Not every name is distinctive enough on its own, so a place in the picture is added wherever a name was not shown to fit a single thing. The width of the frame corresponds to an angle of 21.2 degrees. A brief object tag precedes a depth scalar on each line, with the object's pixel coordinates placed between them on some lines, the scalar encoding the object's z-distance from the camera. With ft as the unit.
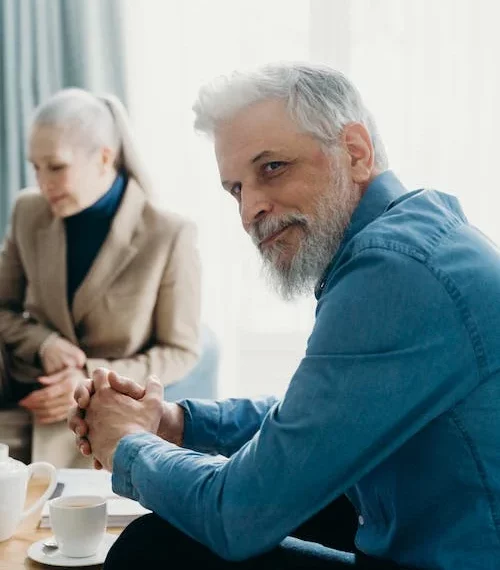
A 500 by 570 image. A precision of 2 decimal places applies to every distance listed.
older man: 4.32
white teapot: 5.31
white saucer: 5.05
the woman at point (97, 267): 9.16
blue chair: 9.21
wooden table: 5.11
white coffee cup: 5.06
